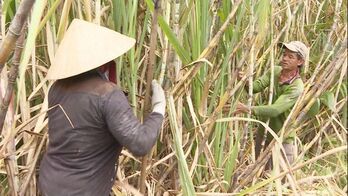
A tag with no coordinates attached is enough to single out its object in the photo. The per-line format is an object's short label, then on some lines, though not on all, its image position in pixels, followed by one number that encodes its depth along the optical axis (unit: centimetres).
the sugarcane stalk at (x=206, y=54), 139
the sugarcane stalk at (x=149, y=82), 123
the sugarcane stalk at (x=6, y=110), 125
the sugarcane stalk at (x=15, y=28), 111
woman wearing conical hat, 131
